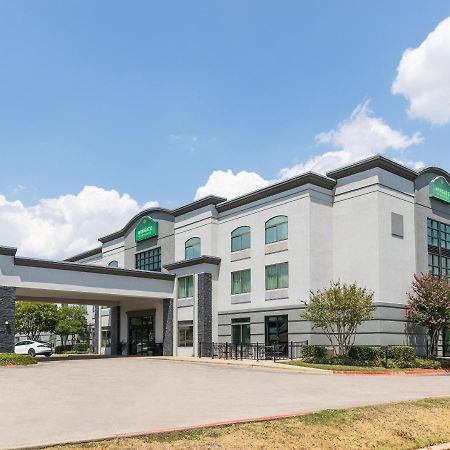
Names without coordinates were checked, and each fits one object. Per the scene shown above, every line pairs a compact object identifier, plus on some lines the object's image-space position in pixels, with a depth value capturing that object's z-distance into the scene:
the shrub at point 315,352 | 33.00
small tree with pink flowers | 34.62
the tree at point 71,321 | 59.98
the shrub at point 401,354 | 32.42
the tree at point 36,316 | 64.44
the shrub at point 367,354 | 32.25
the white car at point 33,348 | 47.75
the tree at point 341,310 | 32.00
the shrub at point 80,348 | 59.09
